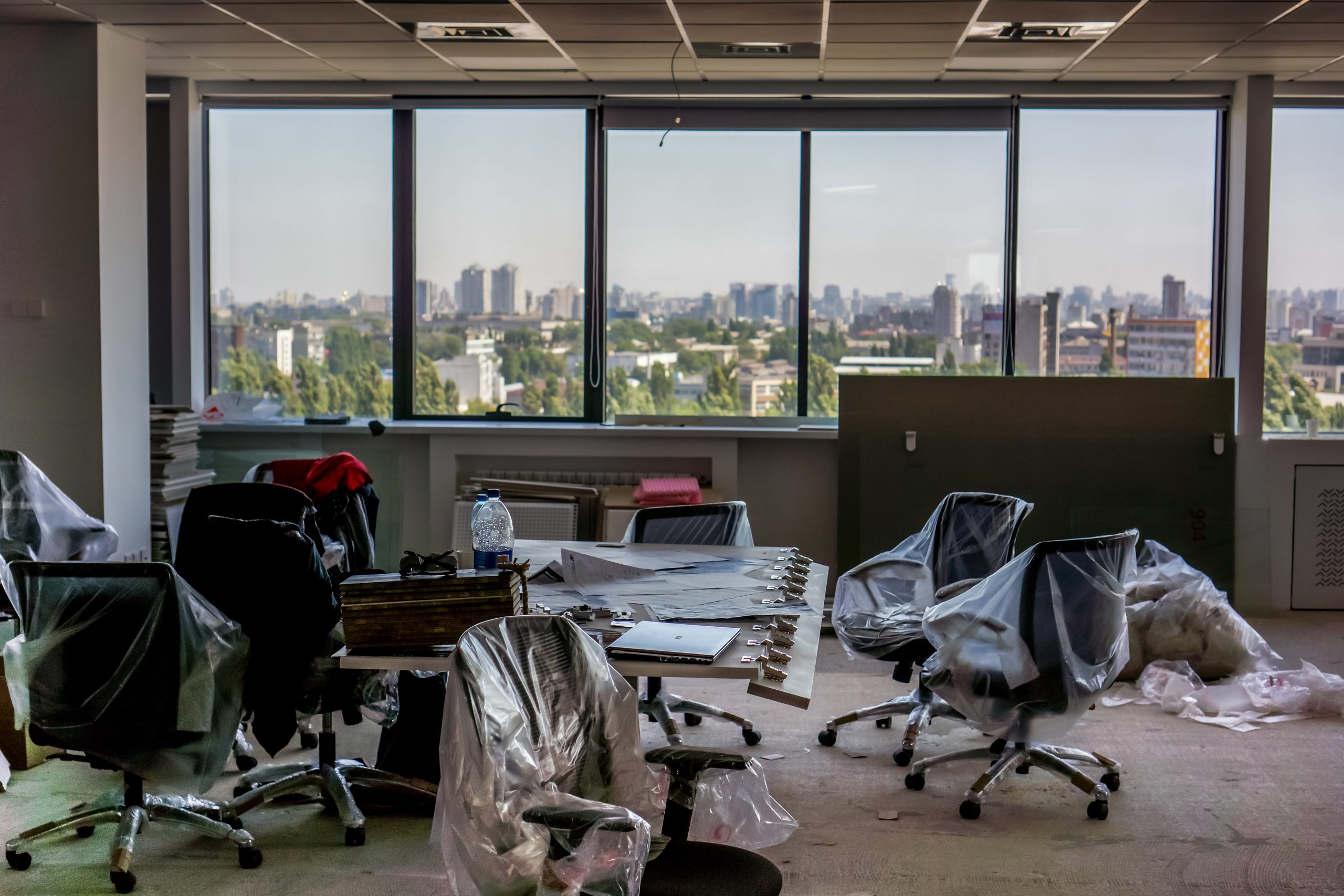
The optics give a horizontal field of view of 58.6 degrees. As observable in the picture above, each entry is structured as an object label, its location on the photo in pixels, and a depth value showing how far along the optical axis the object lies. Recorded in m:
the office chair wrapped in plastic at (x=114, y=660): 3.12
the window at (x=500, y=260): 6.73
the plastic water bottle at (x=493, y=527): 3.71
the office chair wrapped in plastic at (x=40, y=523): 4.79
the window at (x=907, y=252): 6.60
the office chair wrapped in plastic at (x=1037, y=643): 3.53
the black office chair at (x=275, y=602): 3.36
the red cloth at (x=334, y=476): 4.41
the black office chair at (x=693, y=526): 4.72
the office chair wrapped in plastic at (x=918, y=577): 4.32
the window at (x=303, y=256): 6.83
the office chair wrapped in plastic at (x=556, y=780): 2.22
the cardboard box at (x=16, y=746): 4.12
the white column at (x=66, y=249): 5.35
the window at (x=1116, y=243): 6.57
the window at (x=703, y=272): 6.68
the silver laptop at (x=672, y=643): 2.92
